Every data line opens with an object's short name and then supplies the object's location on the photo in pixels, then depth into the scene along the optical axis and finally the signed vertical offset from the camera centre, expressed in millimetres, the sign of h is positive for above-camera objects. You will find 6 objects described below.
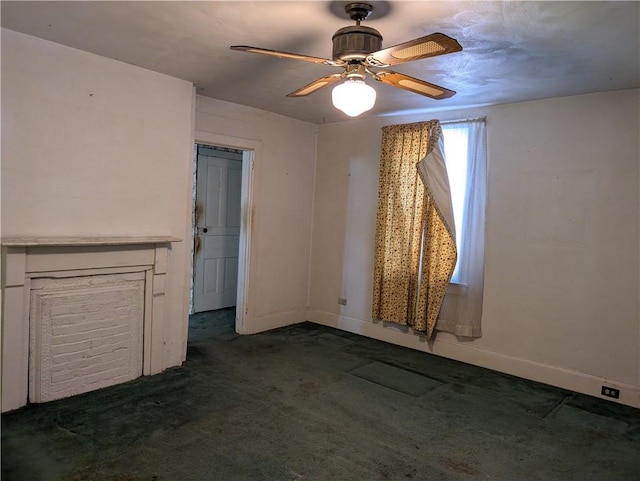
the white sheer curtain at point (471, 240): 4012 -109
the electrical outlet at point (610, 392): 3346 -1190
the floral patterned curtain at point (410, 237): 4145 -114
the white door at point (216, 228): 5578 -172
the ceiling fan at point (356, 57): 2092 +785
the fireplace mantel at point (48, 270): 2740 -428
